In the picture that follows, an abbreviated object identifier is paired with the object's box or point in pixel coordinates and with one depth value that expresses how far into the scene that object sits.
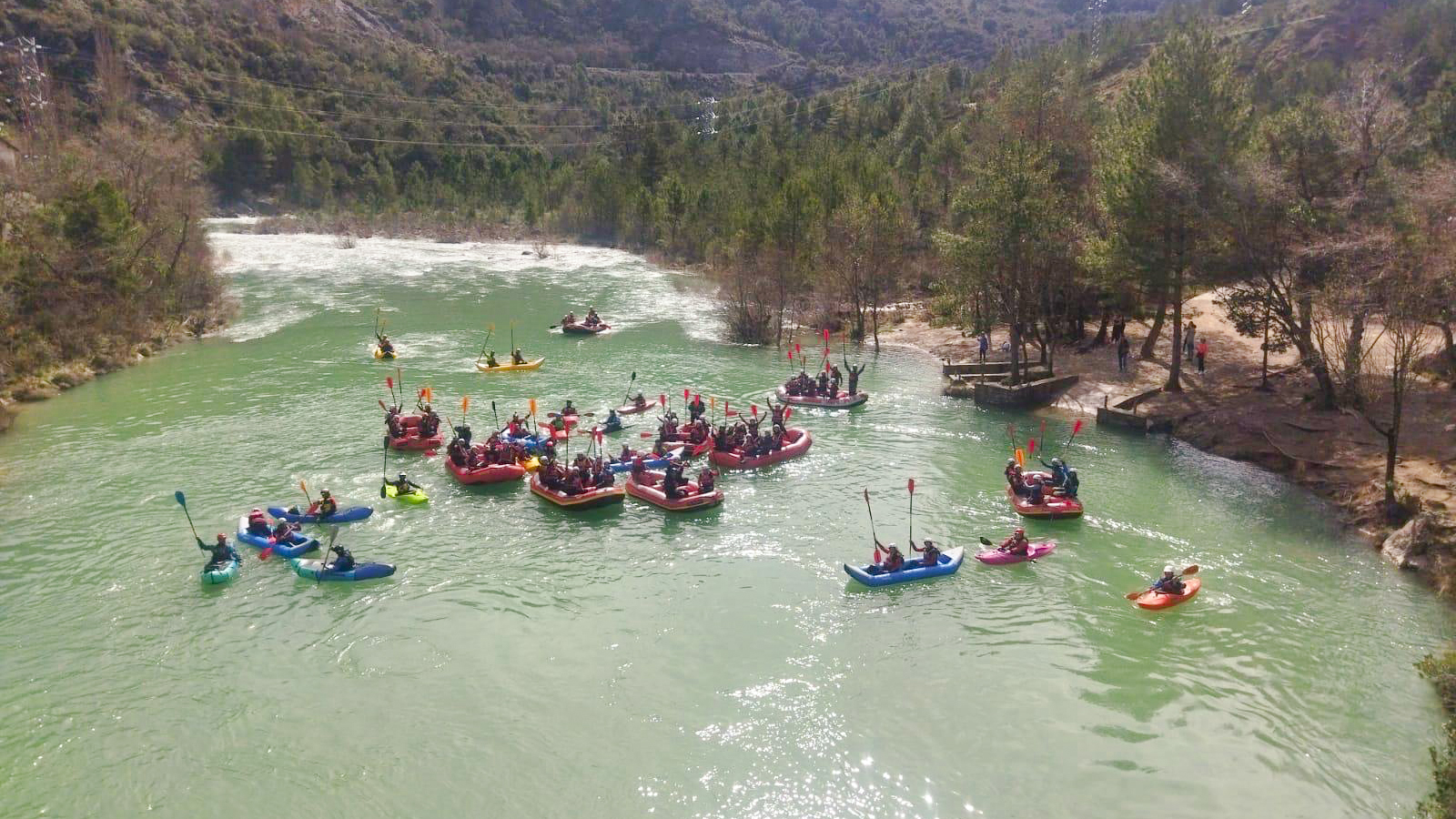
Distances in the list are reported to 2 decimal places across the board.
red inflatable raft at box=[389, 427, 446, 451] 27.30
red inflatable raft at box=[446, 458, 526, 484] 24.70
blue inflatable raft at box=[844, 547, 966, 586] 19.05
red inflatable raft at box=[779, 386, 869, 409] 33.00
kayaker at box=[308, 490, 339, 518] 21.92
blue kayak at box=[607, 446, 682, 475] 25.69
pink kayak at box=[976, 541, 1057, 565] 19.97
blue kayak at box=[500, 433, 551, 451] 27.59
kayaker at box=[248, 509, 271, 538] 21.06
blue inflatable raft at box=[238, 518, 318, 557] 20.22
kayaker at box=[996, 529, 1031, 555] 20.08
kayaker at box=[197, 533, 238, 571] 19.25
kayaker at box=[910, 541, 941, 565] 19.56
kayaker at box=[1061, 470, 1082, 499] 22.77
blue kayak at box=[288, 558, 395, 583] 19.17
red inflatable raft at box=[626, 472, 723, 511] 23.11
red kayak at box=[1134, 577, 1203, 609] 17.81
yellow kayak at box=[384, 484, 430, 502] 23.50
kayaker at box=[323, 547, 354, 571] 19.25
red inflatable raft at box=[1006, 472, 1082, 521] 22.20
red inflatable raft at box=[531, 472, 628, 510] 23.06
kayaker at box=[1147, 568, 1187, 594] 17.98
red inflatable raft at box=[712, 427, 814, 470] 26.33
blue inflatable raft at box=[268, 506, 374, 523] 21.84
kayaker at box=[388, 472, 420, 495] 23.61
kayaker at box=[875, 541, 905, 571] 19.23
